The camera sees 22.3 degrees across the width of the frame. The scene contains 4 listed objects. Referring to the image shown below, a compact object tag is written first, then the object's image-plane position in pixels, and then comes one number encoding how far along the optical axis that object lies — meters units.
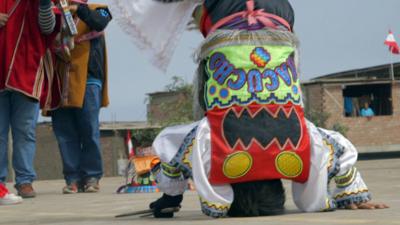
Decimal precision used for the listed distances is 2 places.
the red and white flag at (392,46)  45.09
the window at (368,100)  45.38
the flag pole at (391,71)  45.73
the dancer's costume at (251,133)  5.26
